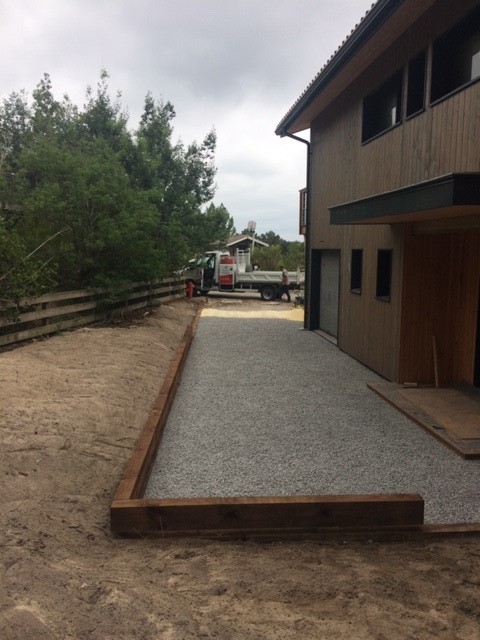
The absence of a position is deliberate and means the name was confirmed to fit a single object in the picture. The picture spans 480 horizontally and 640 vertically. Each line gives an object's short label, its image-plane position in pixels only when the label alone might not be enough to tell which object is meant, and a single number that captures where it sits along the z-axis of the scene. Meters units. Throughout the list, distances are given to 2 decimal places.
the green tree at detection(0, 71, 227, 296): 12.52
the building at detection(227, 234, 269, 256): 51.59
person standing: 27.31
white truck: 28.00
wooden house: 6.37
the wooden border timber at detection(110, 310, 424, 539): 3.89
